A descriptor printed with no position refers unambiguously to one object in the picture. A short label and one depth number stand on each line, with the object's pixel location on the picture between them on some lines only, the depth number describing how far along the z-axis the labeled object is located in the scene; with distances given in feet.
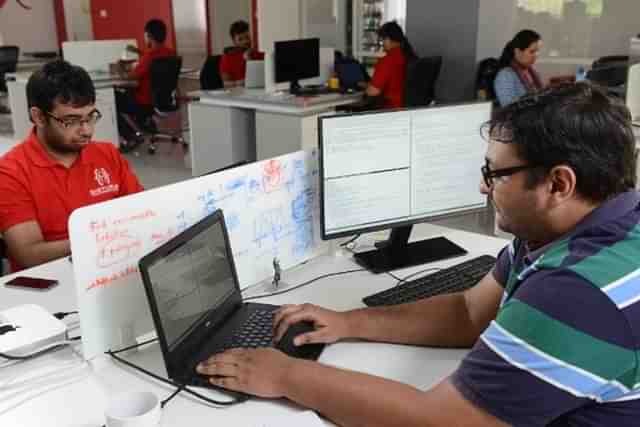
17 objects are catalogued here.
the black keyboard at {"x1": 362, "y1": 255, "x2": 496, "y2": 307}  5.08
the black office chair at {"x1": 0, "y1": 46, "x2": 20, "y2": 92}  24.70
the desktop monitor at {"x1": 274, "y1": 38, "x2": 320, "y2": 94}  16.40
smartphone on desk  5.38
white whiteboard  4.12
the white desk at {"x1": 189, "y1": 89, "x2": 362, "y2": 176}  15.40
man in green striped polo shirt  2.77
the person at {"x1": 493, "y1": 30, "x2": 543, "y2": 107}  15.10
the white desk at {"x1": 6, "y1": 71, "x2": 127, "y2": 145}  19.22
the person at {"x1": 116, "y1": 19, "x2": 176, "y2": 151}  19.82
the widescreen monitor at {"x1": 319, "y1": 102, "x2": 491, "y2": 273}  5.46
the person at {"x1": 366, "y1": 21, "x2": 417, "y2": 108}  17.06
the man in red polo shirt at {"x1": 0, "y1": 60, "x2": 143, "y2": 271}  6.33
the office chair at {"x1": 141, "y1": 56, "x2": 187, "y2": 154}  19.31
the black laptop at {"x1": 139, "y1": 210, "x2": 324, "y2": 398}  3.88
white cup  3.24
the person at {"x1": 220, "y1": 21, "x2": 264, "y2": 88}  21.12
